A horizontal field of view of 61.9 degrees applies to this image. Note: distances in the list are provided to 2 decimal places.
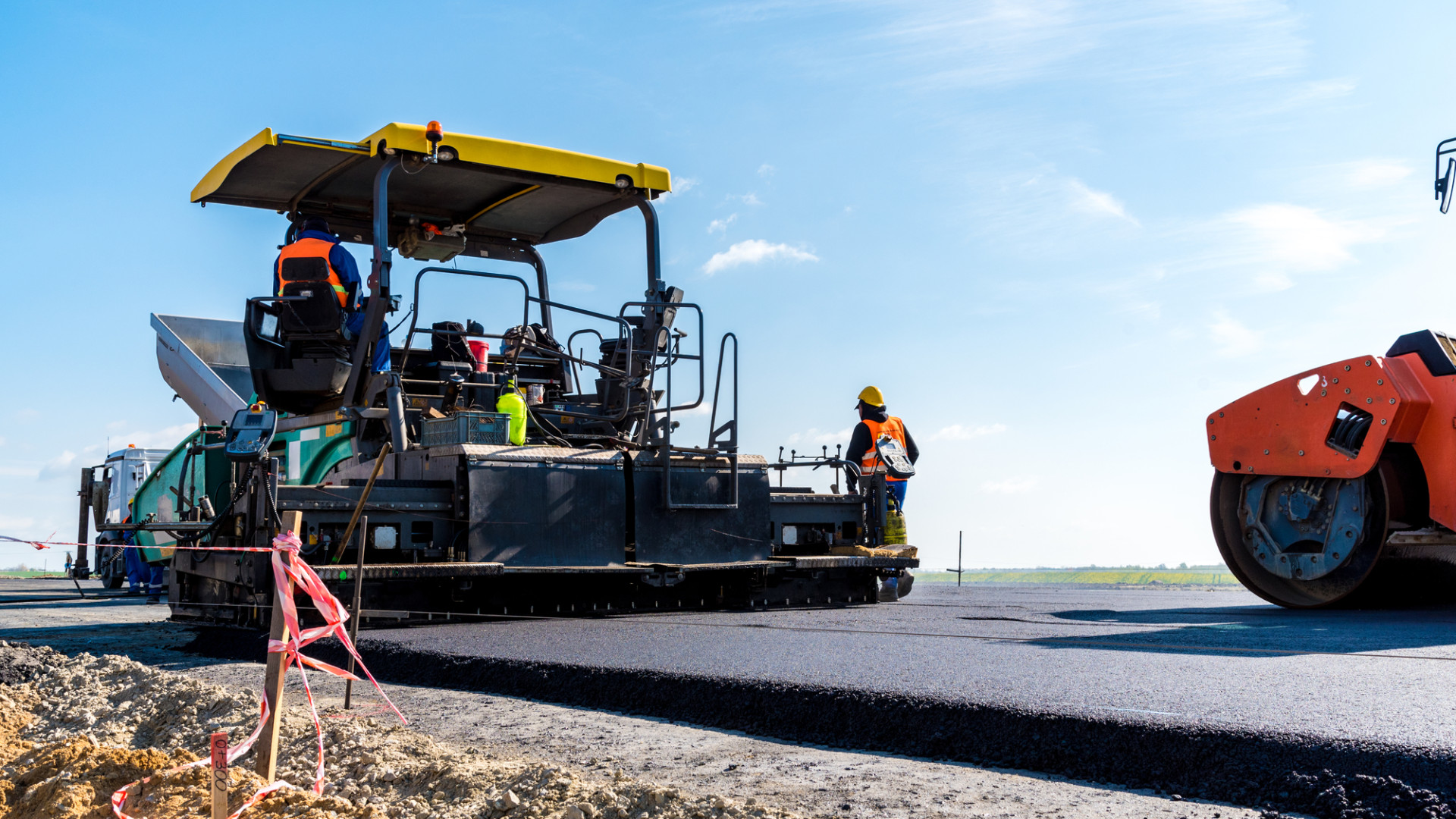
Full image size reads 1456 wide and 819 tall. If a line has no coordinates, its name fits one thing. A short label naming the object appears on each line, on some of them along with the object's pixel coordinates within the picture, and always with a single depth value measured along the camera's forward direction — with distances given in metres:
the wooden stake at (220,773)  2.28
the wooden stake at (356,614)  3.23
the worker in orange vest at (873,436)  9.02
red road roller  7.07
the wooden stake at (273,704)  2.43
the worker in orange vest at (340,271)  6.73
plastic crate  6.42
